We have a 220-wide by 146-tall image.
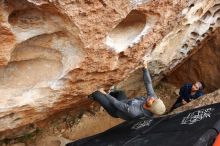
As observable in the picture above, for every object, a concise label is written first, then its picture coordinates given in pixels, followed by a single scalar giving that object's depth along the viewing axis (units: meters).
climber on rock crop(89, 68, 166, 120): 3.66
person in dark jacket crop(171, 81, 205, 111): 4.85
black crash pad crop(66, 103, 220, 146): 3.13
